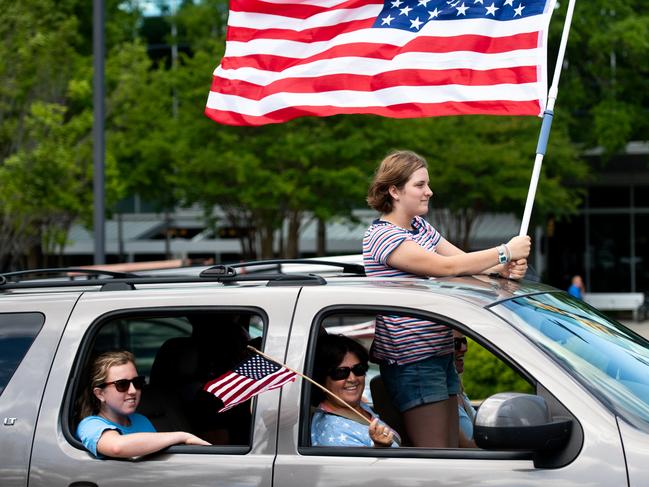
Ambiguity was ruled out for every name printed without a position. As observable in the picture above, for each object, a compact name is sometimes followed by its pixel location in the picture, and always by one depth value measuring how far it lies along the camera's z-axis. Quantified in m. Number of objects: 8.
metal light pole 24.30
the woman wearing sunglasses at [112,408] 6.38
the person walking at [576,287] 45.18
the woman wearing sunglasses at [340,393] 6.45
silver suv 5.57
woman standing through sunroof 6.70
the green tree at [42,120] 33.78
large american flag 9.76
